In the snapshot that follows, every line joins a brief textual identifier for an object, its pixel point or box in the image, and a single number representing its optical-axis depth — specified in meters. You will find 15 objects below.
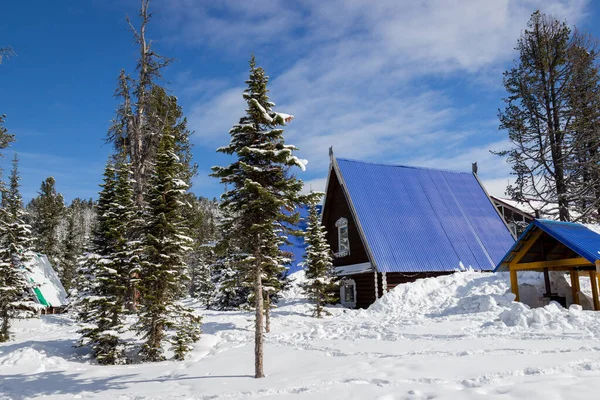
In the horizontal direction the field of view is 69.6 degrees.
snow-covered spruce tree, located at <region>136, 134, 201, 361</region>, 15.11
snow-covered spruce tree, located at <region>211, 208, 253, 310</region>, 26.65
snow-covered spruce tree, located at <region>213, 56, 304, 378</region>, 11.15
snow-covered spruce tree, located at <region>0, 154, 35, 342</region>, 21.22
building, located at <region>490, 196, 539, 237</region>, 34.71
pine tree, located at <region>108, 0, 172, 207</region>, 23.91
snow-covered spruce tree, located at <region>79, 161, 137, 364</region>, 15.55
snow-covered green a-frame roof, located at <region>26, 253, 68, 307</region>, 34.53
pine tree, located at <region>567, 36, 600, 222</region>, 26.92
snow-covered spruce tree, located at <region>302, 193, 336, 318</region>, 22.16
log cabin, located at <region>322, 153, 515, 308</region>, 25.03
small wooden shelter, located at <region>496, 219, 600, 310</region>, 16.54
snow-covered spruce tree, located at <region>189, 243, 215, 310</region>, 32.03
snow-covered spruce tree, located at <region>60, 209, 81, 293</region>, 53.74
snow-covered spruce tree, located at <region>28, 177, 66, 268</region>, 51.12
